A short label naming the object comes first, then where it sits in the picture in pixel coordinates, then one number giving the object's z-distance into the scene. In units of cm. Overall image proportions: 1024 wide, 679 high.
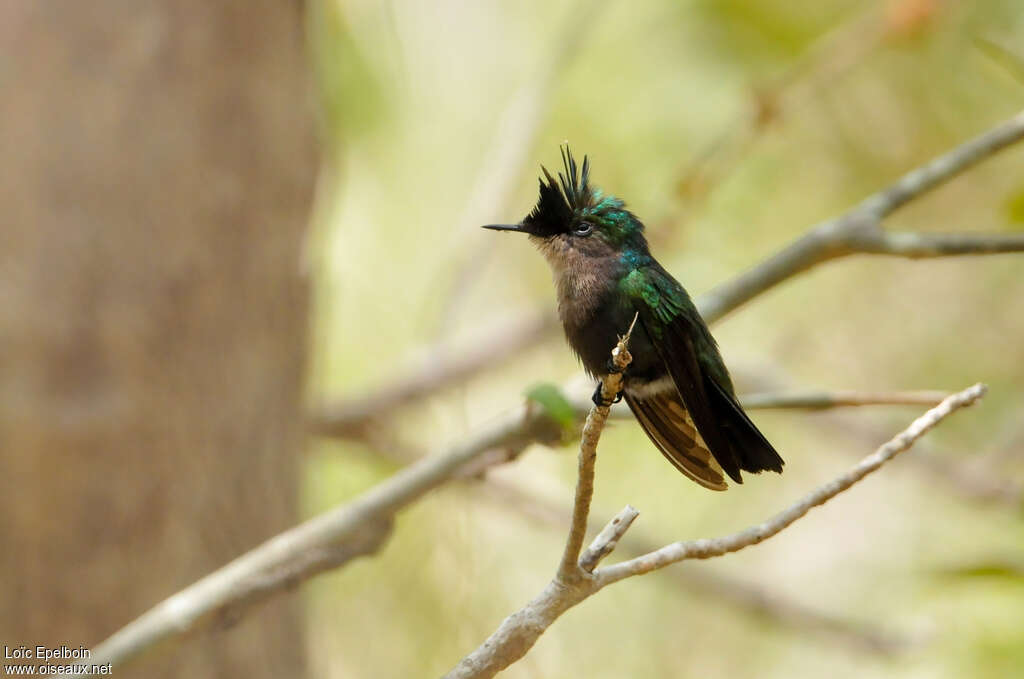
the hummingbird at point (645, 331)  464
